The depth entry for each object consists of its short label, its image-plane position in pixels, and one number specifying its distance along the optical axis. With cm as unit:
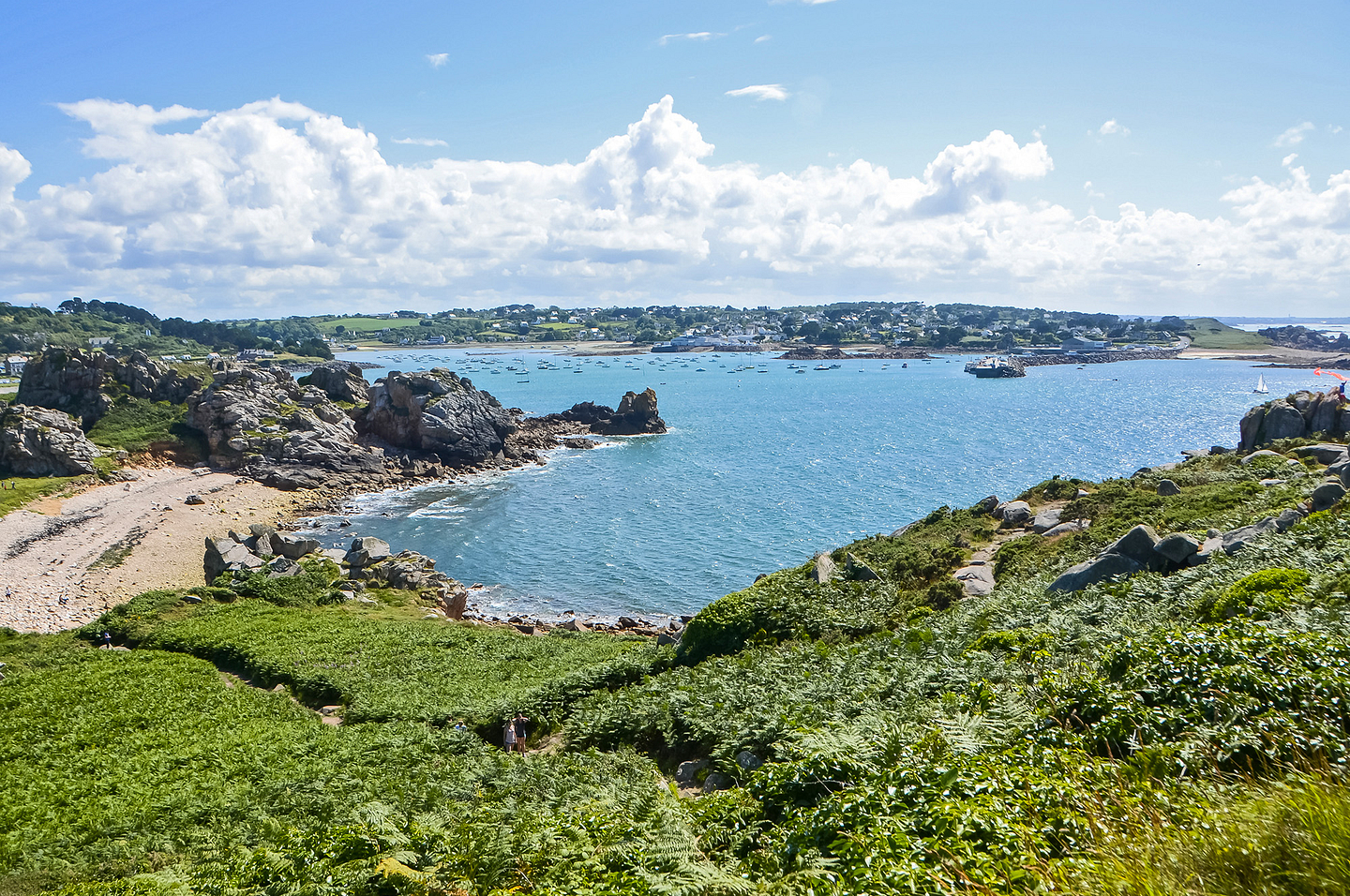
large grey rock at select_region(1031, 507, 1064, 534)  2747
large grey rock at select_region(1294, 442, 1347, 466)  2898
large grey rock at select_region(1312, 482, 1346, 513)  1883
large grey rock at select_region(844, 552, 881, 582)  2319
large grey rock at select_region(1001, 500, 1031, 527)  2945
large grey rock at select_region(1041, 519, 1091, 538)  2572
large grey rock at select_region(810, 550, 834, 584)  2275
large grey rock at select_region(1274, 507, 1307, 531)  1741
